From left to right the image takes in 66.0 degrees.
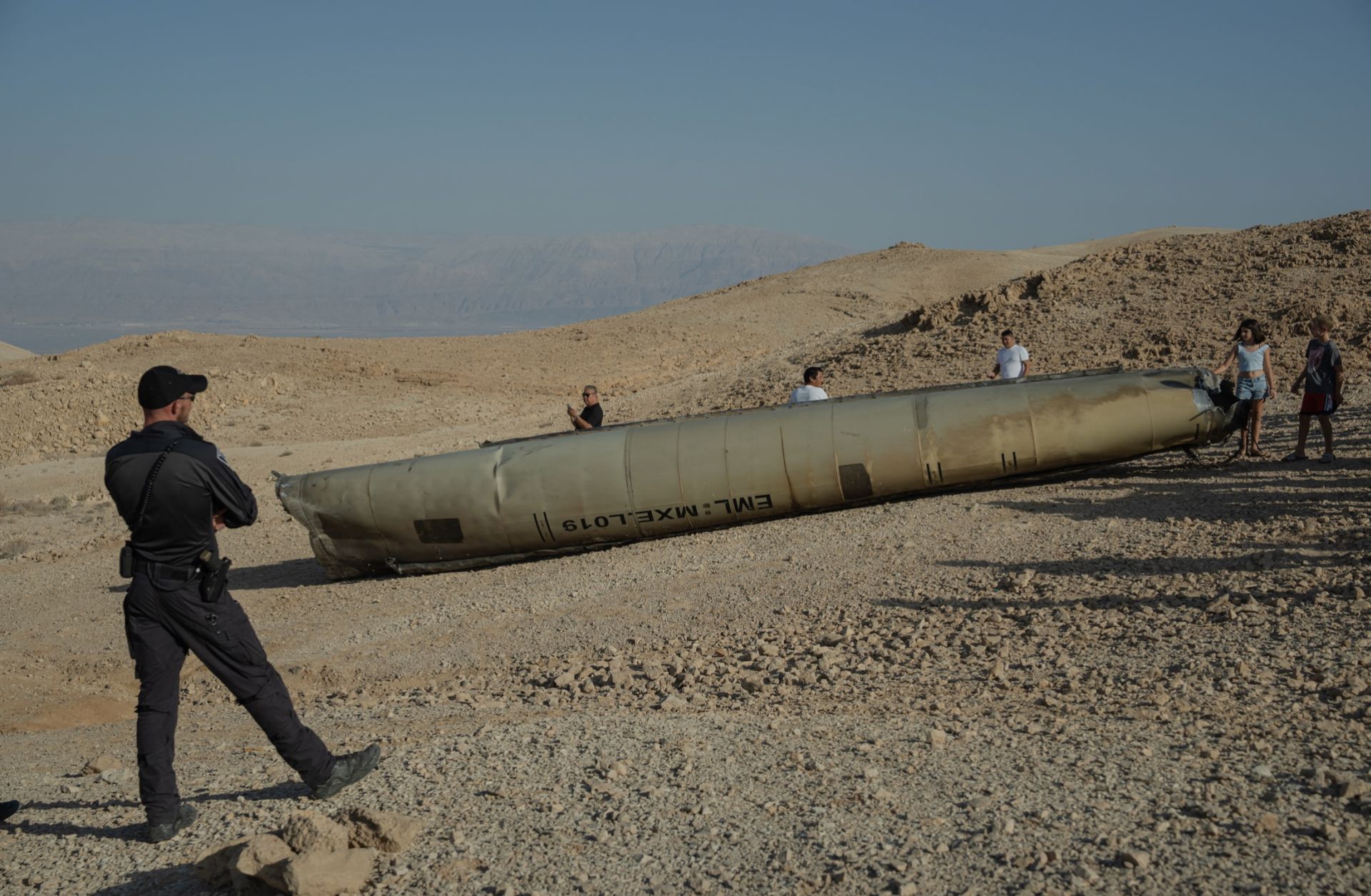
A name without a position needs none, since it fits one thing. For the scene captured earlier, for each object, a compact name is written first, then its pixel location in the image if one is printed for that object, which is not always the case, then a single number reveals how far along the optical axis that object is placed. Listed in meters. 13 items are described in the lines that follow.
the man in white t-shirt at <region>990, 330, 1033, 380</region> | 13.40
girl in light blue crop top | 10.92
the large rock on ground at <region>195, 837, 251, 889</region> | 4.57
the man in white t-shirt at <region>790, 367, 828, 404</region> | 12.21
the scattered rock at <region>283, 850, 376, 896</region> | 4.22
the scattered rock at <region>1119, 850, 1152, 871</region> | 4.00
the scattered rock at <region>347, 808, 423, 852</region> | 4.61
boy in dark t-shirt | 10.60
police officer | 5.13
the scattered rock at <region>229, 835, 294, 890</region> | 4.31
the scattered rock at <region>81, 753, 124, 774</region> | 6.18
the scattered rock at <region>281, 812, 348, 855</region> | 4.45
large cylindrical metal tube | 10.97
